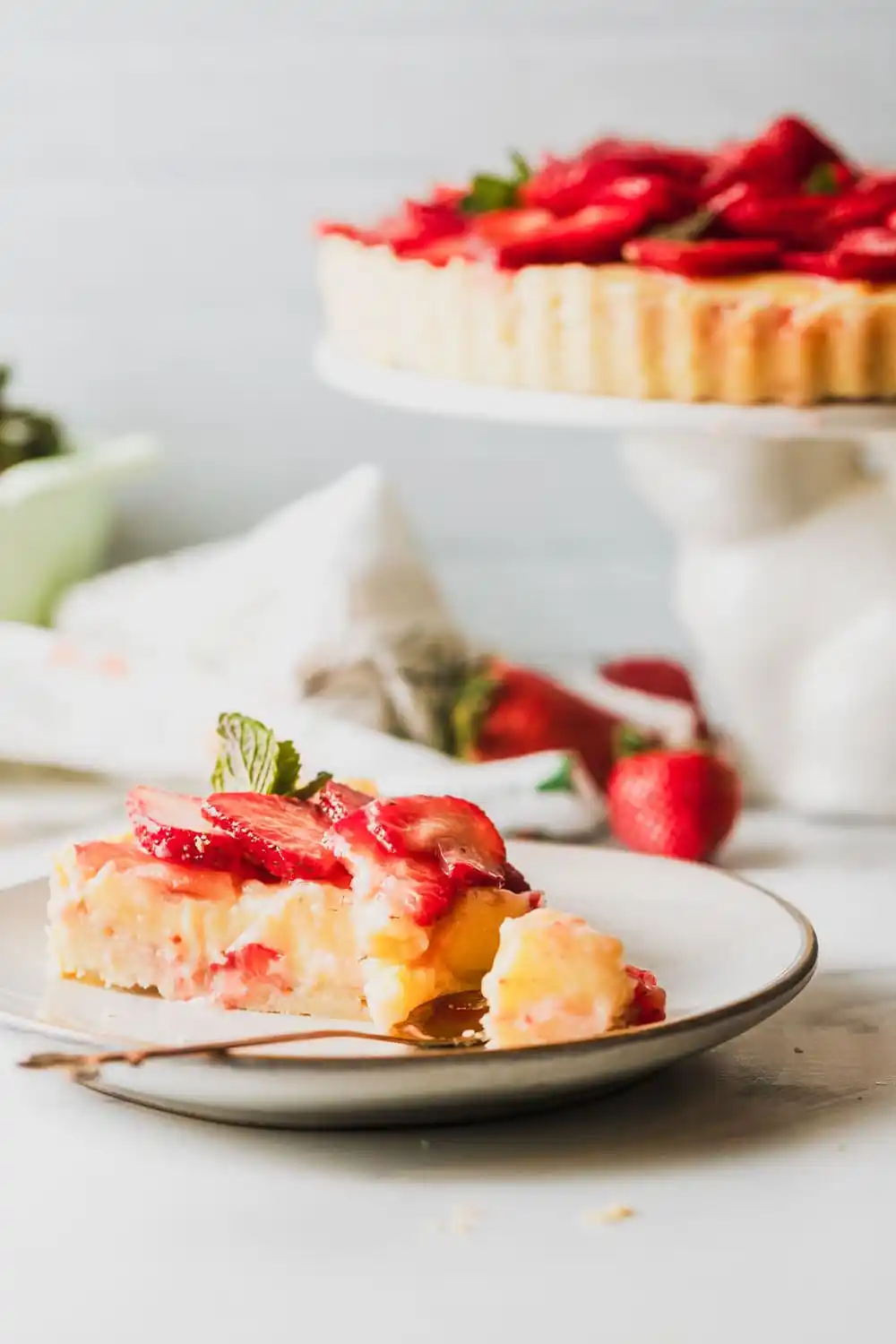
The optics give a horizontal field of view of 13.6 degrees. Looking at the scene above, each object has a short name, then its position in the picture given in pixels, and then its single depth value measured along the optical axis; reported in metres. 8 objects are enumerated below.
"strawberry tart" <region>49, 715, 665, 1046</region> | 0.73
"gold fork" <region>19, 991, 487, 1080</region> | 0.70
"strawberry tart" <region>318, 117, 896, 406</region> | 0.94
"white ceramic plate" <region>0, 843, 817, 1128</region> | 0.69
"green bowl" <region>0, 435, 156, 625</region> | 1.11
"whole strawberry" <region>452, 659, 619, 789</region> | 1.03
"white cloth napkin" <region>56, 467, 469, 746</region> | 1.03
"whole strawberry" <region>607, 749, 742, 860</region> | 0.95
